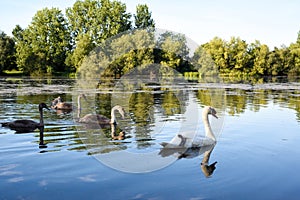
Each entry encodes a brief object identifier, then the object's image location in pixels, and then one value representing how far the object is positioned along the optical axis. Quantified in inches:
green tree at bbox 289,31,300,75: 4102.1
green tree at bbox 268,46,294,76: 3966.5
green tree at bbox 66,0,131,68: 3949.3
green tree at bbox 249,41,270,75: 3831.2
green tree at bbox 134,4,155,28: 4298.7
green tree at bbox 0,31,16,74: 3427.7
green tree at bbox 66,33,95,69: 3312.0
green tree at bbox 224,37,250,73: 3585.1
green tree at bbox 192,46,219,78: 2320.6
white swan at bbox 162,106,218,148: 407.5
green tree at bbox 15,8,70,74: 3846.0
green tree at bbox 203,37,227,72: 3390.7
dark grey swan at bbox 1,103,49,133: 548.4
